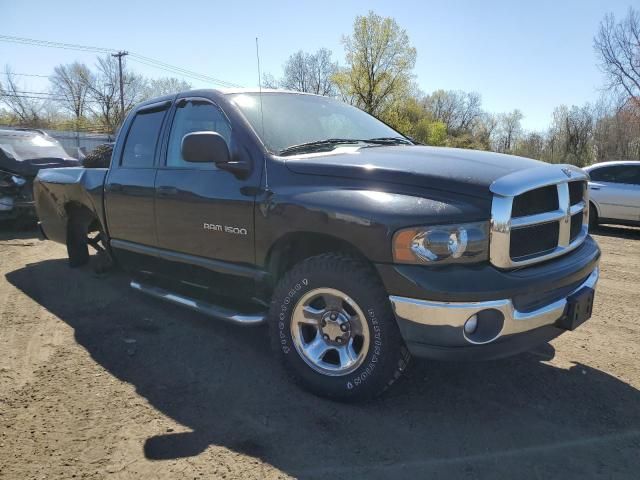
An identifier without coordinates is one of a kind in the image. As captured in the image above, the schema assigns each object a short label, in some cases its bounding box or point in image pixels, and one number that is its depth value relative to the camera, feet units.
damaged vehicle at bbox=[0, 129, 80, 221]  28.89
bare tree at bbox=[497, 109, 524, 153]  276.82
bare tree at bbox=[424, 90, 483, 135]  279.69
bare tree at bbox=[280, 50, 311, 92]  164.10
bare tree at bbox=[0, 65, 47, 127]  185.98
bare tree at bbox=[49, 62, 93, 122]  204.33
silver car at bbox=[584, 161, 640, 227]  33.63
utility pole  161.75
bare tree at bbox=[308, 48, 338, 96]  159.94
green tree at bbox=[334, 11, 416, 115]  148.77
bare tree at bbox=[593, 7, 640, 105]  98.99
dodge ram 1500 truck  8.55
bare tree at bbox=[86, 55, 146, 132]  203.00
